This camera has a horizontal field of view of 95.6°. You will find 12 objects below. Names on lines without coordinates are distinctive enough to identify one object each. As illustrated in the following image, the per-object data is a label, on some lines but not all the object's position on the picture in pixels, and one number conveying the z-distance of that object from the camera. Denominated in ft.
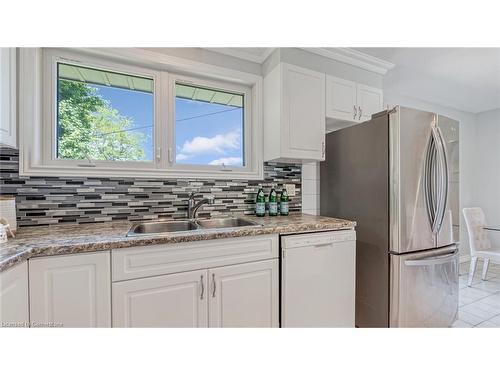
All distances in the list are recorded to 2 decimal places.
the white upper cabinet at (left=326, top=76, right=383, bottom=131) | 6.62
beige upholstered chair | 8.84
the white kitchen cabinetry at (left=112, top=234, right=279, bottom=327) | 3.72
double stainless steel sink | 5.22
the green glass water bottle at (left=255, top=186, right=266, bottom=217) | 6.48
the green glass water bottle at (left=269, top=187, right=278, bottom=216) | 6.56
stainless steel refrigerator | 5.19
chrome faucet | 5.76
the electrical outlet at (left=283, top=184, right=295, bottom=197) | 7.20
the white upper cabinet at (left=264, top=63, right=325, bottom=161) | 5.99
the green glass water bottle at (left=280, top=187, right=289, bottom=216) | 6.68
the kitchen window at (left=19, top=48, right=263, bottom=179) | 4.93
